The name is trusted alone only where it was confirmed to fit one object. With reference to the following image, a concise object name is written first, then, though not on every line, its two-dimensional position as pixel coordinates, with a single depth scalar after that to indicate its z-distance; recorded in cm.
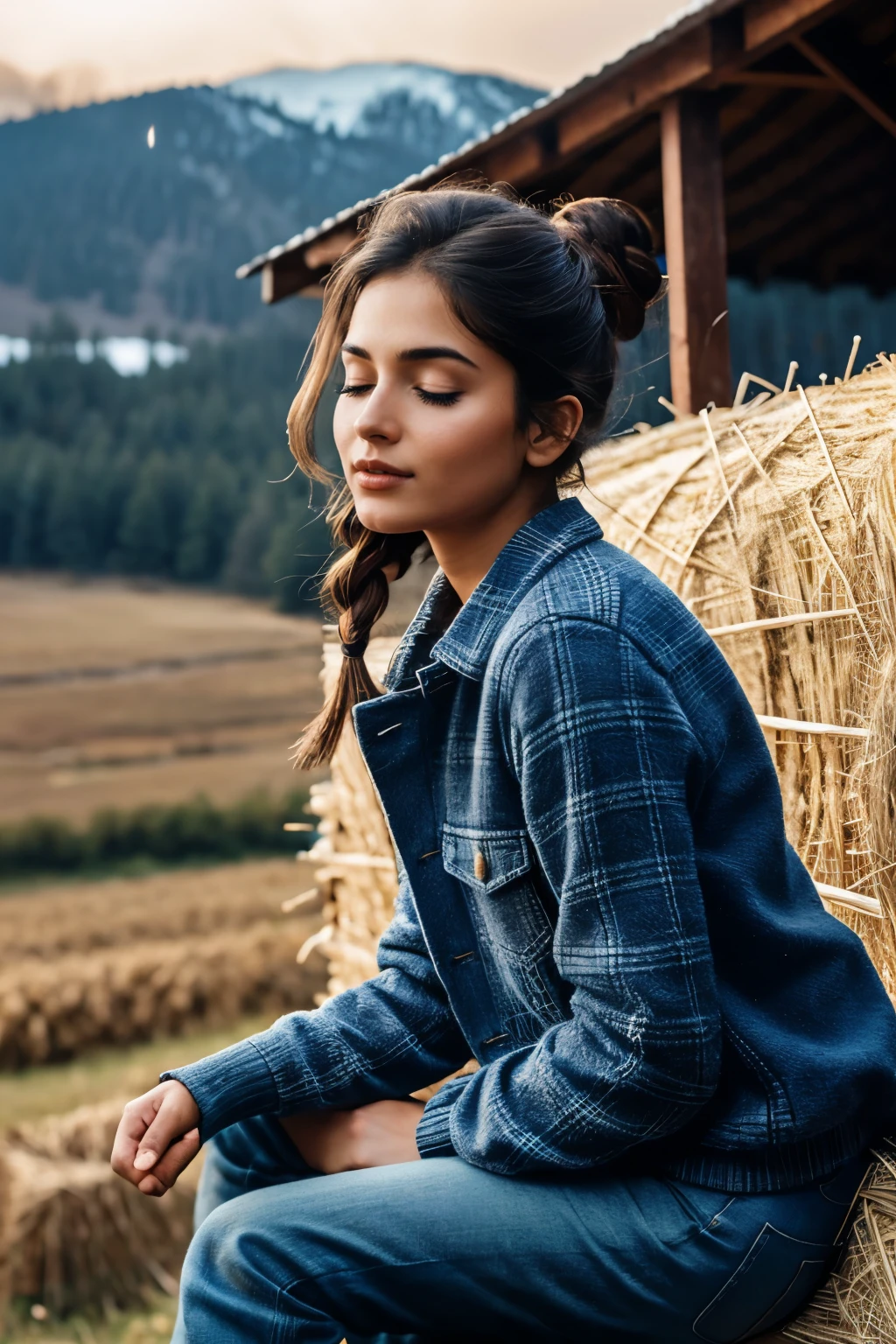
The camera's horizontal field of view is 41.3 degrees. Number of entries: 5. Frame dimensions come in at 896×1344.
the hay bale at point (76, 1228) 445
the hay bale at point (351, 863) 292
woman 97
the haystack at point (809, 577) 171
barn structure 307
